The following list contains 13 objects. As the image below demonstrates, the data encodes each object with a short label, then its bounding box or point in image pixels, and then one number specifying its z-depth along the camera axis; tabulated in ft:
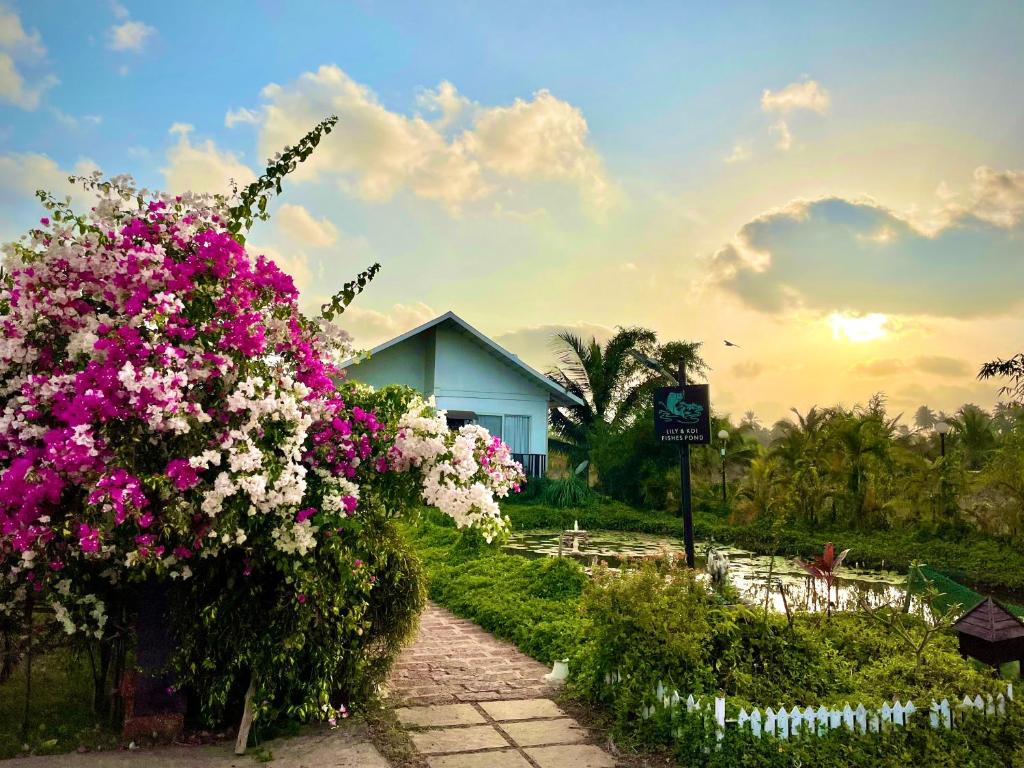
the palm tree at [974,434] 88.99
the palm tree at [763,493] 68.49
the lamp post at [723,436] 81.77
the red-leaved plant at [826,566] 22.41
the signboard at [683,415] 35.94
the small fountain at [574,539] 54.83
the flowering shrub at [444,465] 18.25
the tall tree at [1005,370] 63.26
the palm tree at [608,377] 105.50
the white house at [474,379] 76.74
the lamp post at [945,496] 59.88
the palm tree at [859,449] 63.26
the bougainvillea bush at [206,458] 15.46
